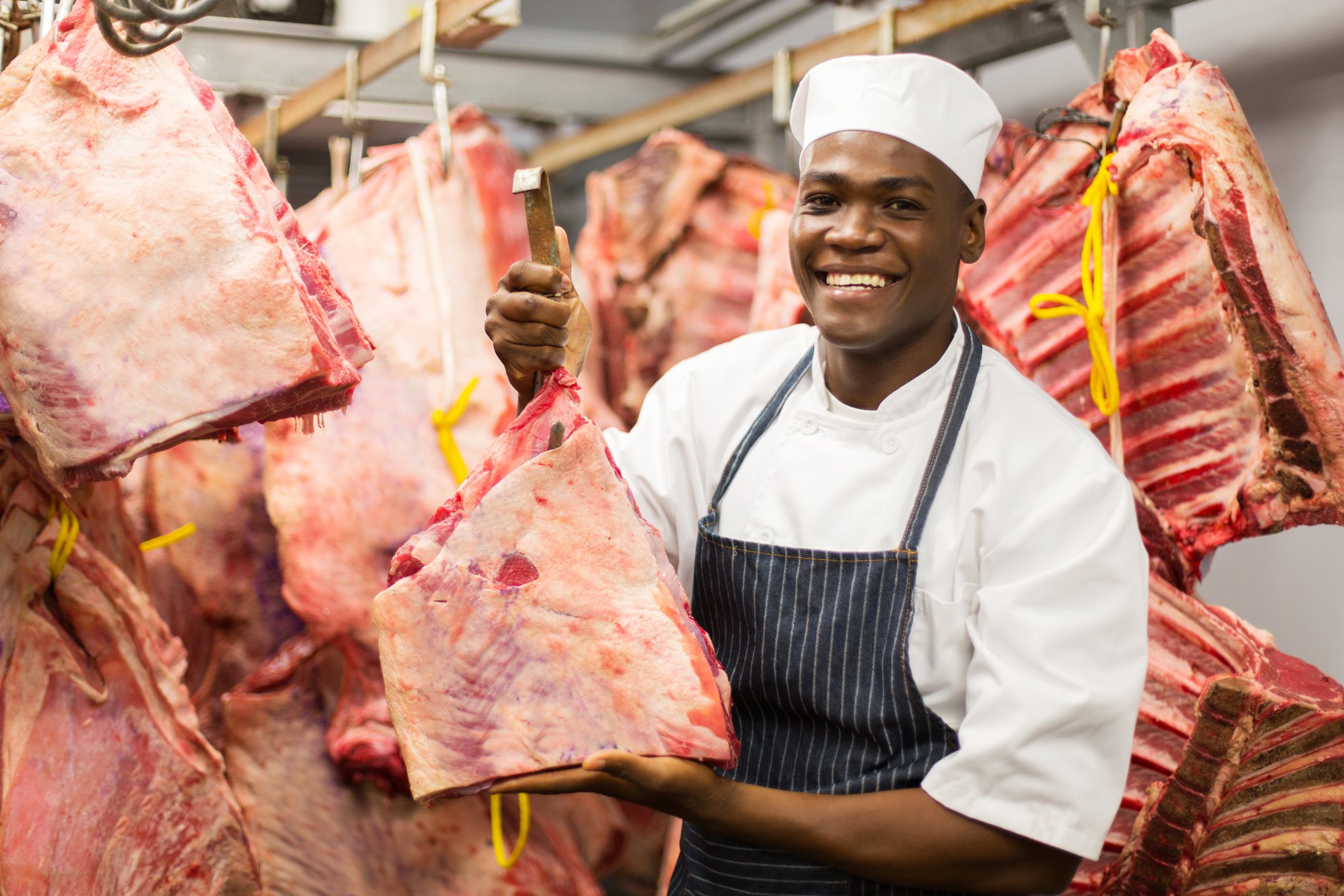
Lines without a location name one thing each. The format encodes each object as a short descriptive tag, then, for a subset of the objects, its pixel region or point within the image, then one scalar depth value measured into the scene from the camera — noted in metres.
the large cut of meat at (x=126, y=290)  1.35
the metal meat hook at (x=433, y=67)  2.01
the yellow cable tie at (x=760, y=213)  2.73
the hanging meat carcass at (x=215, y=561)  2.31
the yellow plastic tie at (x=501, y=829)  2.03
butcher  1.38
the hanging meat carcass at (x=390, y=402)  2.10
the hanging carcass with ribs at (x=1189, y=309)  1.60
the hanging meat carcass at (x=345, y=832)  2.12
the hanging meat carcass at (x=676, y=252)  2.79
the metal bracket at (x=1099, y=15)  1.93
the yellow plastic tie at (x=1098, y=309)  1.93
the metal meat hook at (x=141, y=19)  1.08
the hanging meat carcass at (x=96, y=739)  1.71
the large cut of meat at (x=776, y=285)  2.46
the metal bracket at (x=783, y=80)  2.35
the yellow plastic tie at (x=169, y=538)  2.05
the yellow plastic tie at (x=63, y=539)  1.75
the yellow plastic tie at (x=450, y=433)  2.15
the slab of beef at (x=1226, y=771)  1.60
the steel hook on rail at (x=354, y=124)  2.35
